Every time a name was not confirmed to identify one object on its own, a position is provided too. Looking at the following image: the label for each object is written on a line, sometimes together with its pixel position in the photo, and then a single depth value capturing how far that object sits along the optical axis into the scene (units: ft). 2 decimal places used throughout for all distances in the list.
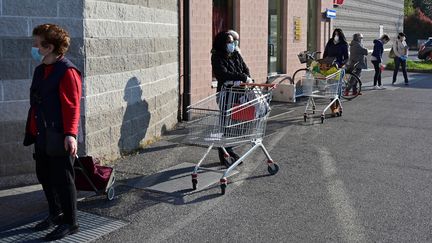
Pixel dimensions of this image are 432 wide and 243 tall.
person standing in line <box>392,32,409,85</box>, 59.52
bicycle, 46.06
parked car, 107.45
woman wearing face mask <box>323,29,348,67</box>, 40.78
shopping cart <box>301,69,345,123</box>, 36.61
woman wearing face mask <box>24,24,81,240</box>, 15.94
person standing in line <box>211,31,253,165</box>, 24.43
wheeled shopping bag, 18.54
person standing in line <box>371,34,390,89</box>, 56.03
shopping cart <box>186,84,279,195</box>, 20.90
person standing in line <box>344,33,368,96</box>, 47.93
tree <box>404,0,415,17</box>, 186.66
